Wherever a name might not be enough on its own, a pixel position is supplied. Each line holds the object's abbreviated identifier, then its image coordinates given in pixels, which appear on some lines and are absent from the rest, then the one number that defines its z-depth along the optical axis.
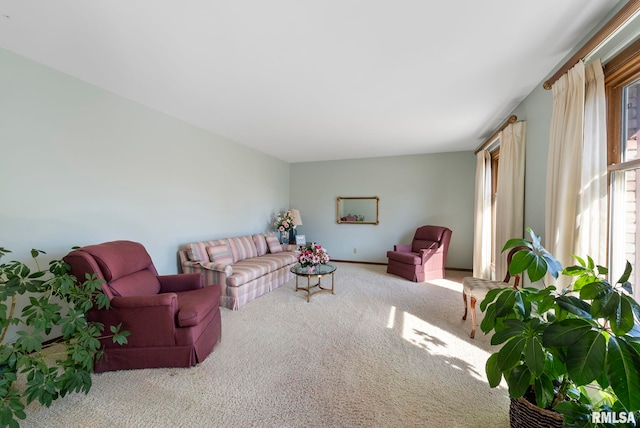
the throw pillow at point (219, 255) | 3.54
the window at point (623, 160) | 1.48
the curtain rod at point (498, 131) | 2.81
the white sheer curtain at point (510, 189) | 2.71
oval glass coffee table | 3.48
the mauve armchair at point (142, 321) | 1.88
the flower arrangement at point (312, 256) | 3.62
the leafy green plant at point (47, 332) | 1.25
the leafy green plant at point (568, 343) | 0.83
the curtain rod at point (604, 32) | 1.29
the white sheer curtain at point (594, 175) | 1.56
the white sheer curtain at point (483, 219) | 3.81
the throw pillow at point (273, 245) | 4.90
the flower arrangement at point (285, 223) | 5.62
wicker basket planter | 1.14
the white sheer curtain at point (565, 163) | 1.69
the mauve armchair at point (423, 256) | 4.41
